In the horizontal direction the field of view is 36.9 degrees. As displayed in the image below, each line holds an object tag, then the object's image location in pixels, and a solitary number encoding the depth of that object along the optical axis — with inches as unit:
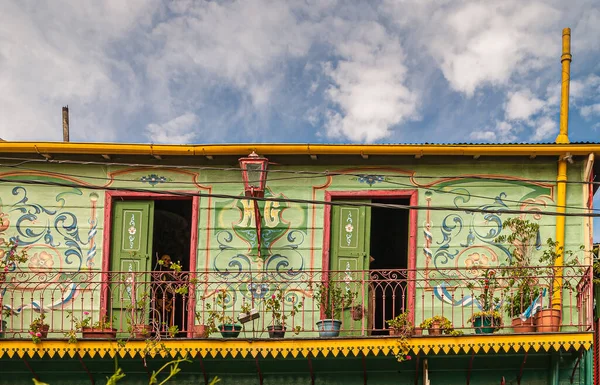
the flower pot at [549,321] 460.8
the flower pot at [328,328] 471.2
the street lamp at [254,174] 490.6
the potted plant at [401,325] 462.0
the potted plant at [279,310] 475.5
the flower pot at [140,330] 476.1
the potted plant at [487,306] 467.7
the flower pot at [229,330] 474.3
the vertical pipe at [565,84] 511.8
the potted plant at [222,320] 475.2
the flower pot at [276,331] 473.7
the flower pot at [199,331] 483.4
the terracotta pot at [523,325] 462.3
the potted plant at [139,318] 477.1
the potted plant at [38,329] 471.5
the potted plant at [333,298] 493.7
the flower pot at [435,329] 468.2
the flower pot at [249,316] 484.7
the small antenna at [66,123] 717.9
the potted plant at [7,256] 509.4
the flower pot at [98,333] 479.2
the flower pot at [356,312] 495.0
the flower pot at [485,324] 465.1
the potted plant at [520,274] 468.4
